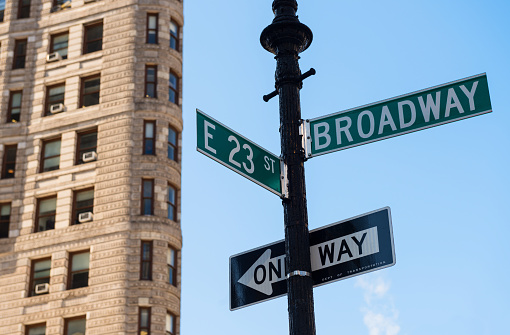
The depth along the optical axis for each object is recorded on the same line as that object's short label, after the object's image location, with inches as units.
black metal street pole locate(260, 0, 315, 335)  258.7
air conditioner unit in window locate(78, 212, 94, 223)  1459.2
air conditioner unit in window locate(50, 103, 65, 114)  1590.8
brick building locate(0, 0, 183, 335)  1401.3
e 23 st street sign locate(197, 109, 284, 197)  273.6
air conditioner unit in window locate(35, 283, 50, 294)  1438.2
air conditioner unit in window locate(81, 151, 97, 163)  1507.0
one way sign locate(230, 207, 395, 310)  262.1
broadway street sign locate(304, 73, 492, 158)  265.7
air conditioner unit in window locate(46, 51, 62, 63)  1646.2
